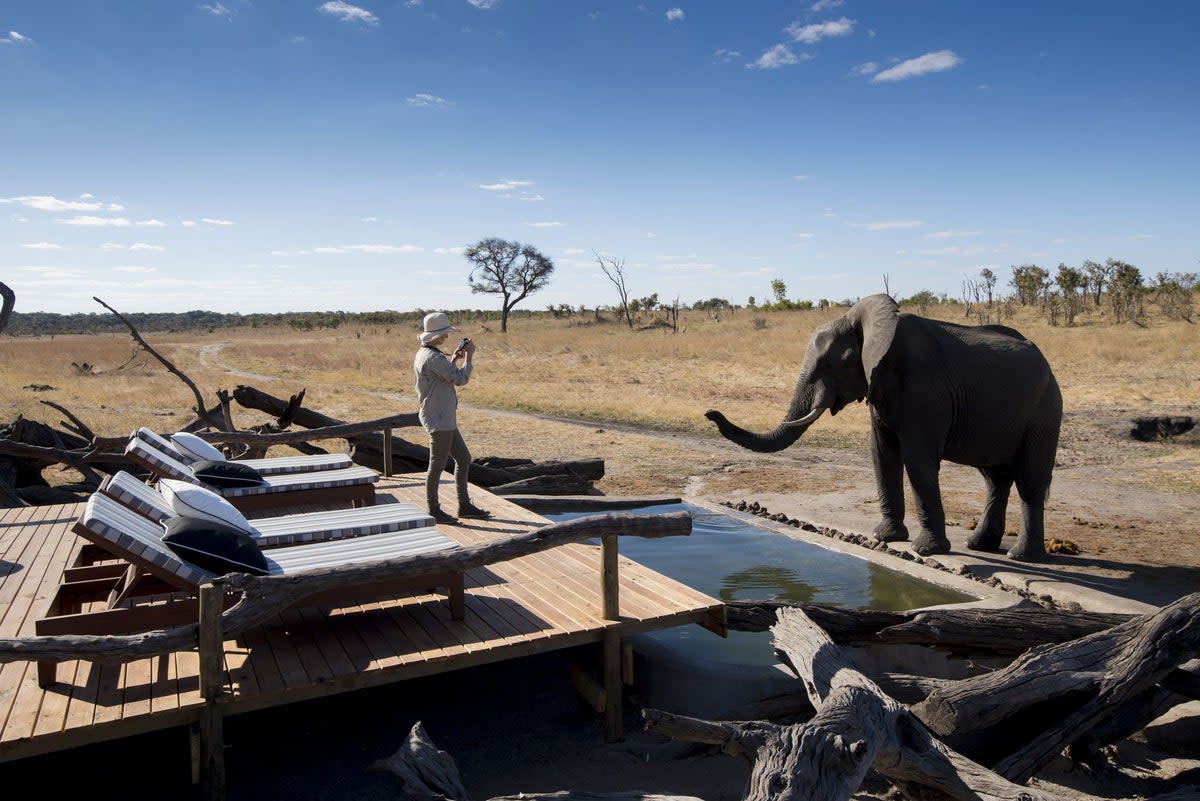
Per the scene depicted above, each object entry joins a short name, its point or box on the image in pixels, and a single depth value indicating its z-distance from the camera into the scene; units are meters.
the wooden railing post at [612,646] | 5.22
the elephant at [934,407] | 8.41
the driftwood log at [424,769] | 3.95
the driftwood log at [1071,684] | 4.59
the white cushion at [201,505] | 5.30
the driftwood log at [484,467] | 11.13
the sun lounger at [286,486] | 6.87
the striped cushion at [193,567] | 4.52
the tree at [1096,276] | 43.66
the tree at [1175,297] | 38.16
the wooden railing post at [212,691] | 4.15
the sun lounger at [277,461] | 7.58
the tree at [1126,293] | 38.97
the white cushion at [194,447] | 7.84
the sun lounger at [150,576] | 4.51
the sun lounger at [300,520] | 5.38
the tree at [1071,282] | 42.38
